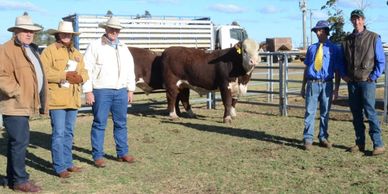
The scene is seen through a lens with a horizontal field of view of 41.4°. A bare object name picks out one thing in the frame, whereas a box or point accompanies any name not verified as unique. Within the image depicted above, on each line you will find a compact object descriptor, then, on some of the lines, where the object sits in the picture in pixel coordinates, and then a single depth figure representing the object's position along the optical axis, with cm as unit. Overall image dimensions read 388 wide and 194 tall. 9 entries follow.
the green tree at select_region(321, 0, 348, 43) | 2097
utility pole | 4507
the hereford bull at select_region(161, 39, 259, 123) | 1073
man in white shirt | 662
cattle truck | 1360
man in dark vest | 684
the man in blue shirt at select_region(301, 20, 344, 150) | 738
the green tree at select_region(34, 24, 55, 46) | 4868
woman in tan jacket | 609
